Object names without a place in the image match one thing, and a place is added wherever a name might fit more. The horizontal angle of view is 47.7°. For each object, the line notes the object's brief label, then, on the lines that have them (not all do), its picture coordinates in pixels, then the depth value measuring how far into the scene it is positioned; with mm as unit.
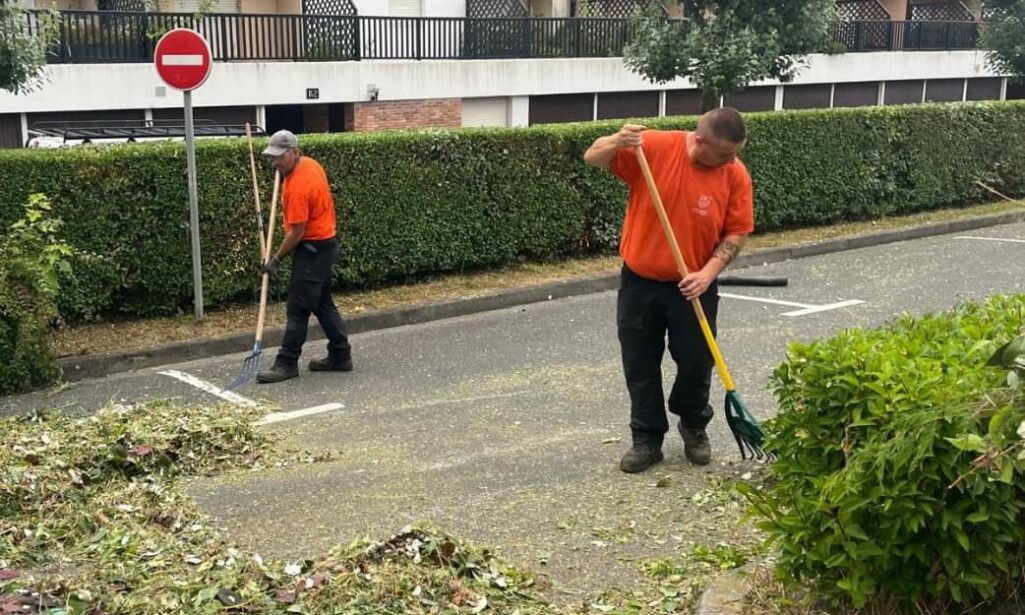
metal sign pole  9453
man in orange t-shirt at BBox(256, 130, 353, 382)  8250
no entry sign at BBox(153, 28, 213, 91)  9672
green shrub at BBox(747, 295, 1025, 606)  3416
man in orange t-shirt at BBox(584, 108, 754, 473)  5523
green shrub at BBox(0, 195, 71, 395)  7988
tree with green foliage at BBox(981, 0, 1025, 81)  22797
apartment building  19141
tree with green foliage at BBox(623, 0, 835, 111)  15398
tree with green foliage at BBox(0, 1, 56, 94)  9781
